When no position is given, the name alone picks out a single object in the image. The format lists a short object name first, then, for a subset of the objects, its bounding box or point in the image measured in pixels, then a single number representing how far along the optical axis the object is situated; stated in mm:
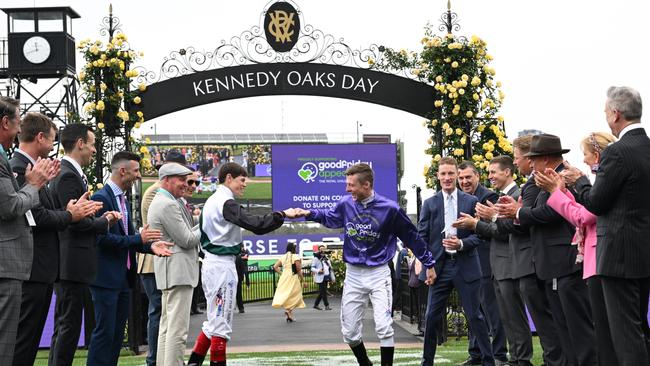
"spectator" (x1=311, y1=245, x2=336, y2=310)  26141
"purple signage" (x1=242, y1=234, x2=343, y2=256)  43094
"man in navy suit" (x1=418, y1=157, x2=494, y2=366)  10102
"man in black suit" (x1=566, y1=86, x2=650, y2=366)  6848
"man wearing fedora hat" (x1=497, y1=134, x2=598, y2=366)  8062
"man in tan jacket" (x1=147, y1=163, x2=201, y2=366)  9141
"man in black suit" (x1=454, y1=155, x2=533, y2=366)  9359
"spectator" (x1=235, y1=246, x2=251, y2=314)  24078
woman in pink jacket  7273
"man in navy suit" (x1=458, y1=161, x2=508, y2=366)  11297
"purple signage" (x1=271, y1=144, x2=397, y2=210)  29391
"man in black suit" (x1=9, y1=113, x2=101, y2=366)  7180
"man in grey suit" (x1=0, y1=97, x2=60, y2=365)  6570
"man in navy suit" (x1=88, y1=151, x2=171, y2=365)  8453
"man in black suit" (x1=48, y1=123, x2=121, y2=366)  8164
